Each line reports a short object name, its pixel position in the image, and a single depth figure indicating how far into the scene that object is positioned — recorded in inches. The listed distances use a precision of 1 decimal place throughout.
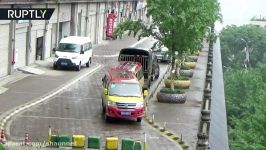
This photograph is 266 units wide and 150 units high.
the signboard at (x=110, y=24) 2580.0
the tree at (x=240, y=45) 4468.5
